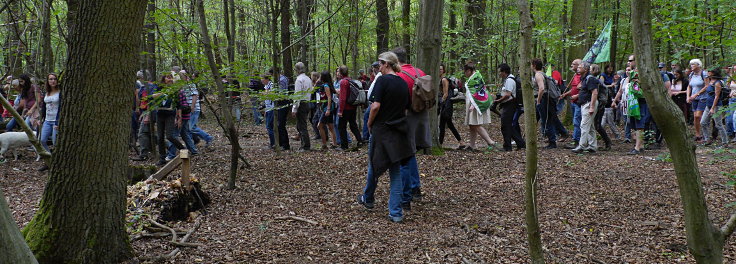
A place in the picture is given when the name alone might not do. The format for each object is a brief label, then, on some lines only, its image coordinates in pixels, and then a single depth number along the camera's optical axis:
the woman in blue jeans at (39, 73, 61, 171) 9.62
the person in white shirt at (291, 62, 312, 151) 10.77
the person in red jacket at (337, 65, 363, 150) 10.81
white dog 10.41
